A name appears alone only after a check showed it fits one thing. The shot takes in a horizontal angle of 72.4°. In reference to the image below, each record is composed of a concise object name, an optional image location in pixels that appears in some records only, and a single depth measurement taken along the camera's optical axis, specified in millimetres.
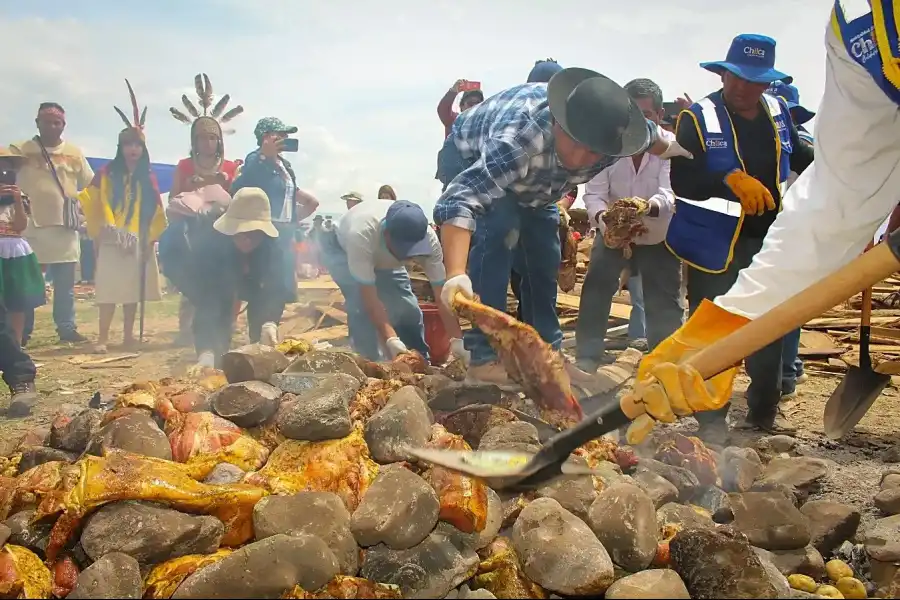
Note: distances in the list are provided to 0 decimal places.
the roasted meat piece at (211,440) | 2410
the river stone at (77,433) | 2697
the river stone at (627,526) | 1975
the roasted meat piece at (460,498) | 2062
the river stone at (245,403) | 2627
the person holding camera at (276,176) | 6051
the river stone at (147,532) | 1836
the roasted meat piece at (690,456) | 2756
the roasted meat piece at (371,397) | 2670
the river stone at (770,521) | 2125
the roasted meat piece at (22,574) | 1737
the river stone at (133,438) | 2350
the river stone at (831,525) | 2234
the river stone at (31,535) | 1974
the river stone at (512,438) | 2457
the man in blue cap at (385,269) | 4551
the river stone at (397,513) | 1930
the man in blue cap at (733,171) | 3369
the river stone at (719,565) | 1764
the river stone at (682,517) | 2234
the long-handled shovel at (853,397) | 3213
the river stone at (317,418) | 2385
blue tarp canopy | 9930
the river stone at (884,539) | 2037
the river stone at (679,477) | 2566
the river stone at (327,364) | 3156
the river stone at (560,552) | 1838
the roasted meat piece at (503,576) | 1912
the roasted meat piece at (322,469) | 2240
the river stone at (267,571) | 1631
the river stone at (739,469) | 2752
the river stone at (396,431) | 2406
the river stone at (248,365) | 3109
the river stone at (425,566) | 1838
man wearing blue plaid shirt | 3006
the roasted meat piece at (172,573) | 1754
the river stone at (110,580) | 1665
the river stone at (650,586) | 1652
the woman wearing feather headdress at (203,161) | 5930
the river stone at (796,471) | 2701
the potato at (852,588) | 1923
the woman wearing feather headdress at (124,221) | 6297
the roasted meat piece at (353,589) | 1719
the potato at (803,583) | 1927
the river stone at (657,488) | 2404
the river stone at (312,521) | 1897
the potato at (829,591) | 1869
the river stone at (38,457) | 2543
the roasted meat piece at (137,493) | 1917
